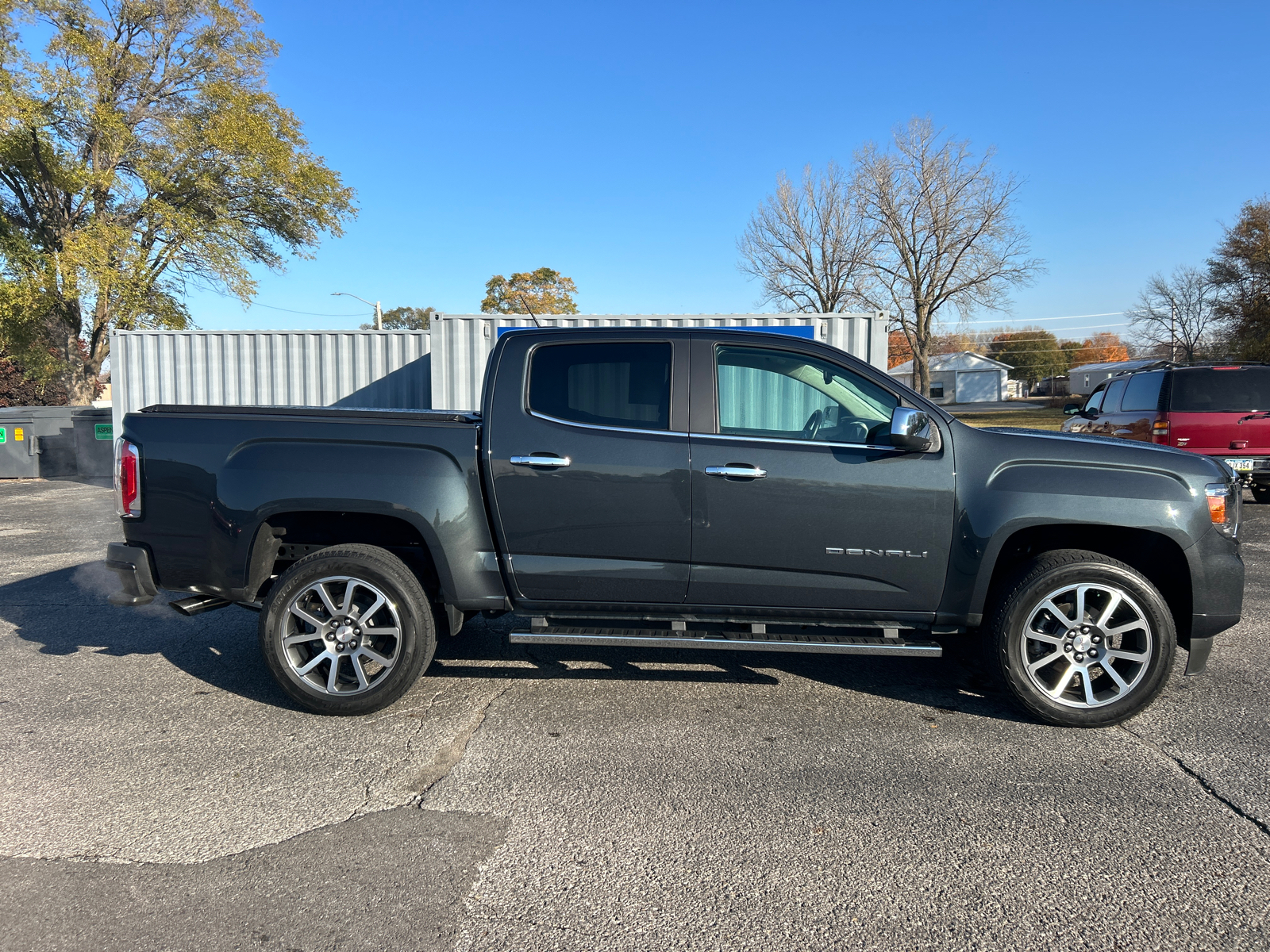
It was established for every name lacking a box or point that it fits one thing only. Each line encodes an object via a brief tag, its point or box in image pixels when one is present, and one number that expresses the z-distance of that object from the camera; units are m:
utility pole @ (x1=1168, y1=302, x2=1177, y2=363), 51.62
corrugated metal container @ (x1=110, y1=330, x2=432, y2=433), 14.50
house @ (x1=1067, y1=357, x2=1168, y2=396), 81.44
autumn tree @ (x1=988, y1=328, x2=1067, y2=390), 100.50
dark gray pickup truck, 3.89
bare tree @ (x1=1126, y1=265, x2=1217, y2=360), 50.69
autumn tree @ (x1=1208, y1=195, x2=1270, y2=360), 37.91
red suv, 9.81
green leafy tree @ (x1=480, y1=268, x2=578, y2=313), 64.12
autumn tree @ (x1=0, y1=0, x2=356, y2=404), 21.05
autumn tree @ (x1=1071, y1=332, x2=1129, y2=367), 104.56
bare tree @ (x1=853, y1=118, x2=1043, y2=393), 40.56
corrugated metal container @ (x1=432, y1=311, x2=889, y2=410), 13.34
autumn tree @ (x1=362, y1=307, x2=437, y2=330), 96.12
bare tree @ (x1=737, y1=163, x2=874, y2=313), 42.69
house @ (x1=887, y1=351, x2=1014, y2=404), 86.75
